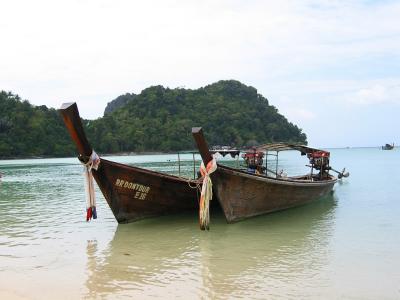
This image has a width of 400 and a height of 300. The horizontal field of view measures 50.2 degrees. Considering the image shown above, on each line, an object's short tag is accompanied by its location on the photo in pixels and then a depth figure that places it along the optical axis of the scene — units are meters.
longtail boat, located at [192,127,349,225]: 9.80
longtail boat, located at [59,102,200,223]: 9.85
